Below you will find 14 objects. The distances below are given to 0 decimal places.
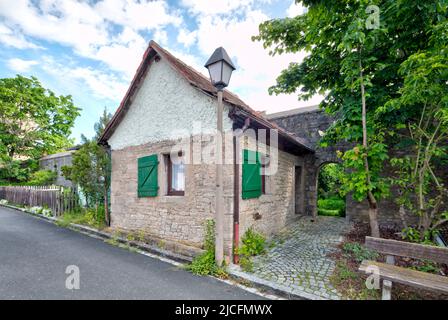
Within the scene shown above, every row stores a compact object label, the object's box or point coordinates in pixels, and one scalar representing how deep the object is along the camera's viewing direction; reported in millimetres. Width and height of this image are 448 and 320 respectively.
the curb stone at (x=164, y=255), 3451
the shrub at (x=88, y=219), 7871
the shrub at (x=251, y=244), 4910
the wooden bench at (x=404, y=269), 2773
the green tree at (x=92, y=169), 7590
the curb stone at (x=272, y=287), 3242
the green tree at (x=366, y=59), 4094
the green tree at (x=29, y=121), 17781
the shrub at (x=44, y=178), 16312
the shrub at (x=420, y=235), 4672
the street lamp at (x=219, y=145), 4039
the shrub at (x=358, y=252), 4668
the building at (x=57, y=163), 16422
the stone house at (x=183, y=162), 4934
